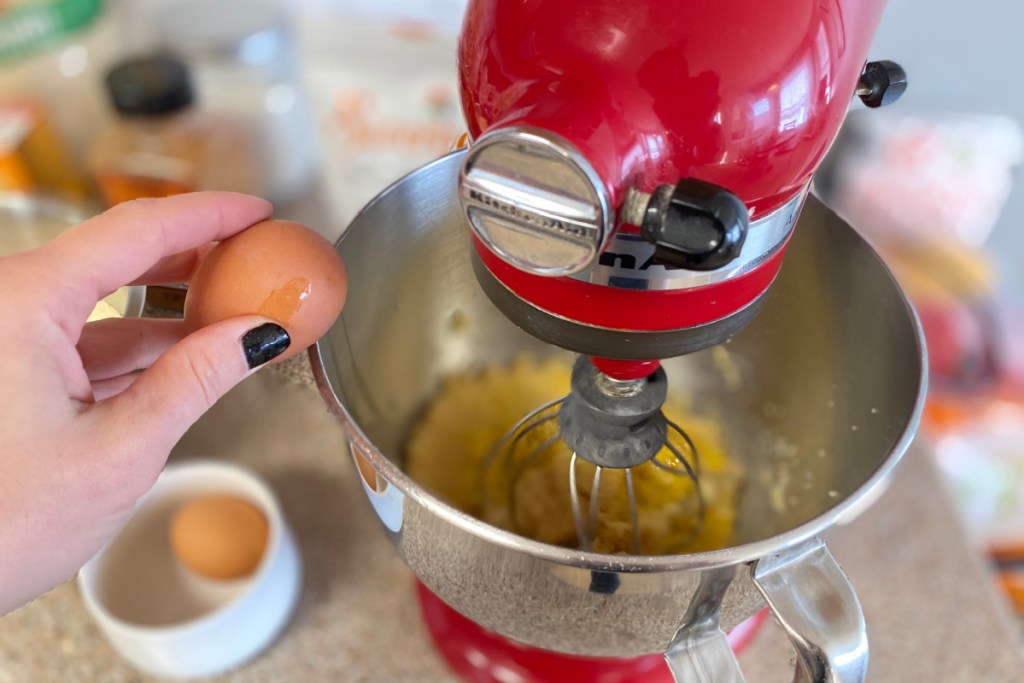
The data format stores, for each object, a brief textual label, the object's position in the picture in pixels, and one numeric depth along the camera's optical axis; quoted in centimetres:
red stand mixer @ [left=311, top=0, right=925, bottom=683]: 26
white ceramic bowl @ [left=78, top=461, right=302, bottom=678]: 49
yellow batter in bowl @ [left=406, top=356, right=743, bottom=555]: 48
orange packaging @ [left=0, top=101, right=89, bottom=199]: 73
